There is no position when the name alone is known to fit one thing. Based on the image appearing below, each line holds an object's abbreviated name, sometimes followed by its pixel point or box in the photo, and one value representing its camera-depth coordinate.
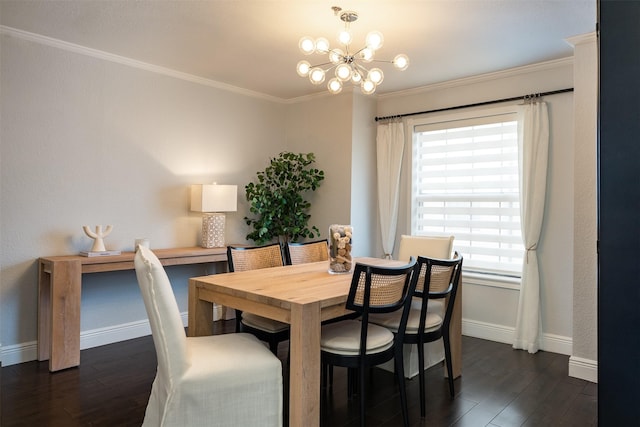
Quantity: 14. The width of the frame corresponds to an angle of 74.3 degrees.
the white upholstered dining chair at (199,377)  1.82
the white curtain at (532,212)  3.67
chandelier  2.51
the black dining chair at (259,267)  2.62
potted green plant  4.62
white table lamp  4.12
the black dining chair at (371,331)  2.12
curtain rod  3.67
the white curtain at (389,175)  4.66
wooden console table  3.07
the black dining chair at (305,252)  3.38
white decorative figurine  3.39
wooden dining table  1.91
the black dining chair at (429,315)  2.49
